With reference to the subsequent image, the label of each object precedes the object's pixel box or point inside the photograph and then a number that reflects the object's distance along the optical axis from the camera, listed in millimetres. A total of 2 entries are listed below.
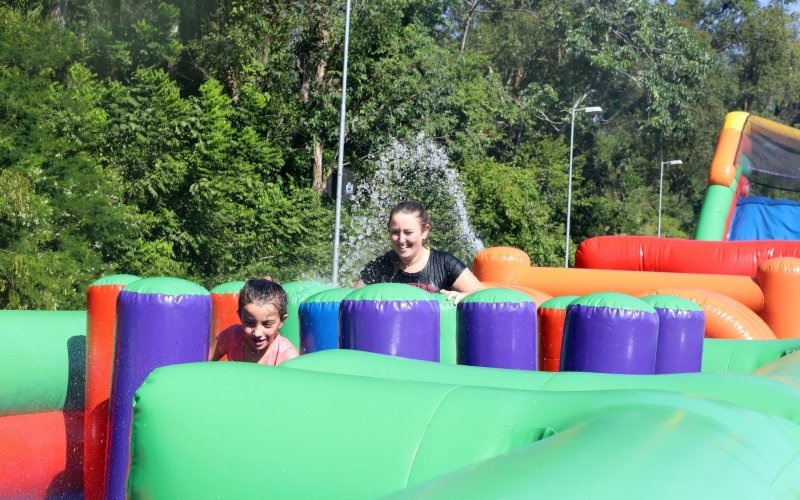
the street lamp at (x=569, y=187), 25438
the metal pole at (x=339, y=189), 14735
